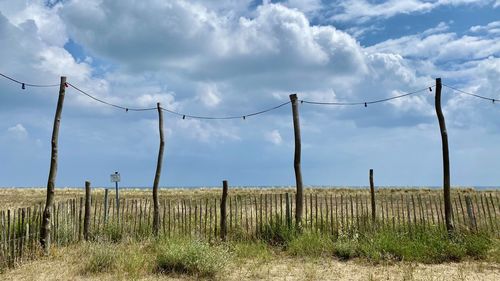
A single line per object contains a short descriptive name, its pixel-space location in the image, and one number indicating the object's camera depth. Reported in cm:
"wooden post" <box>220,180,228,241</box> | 1256
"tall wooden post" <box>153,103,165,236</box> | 1314
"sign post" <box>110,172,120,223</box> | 1391
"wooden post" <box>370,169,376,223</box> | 1268
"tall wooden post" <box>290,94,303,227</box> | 1259
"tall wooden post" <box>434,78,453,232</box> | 1188
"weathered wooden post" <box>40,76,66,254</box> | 1120
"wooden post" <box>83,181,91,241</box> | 1280
